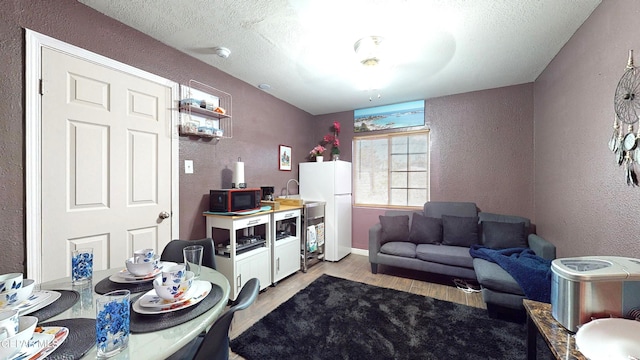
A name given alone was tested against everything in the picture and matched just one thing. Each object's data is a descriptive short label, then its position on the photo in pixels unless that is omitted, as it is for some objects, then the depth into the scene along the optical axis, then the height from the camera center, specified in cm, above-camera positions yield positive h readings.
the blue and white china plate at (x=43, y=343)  63 -48
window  373 +16
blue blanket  189 -79
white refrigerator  367 -26
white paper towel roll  274 +3
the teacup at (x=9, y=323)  63 -41
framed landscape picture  367 +102
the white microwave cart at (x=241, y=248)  233 -75
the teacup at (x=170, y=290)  92 -45
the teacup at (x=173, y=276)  93 -39
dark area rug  171 -126
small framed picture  369 +33
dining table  70 -52
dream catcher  137 +36
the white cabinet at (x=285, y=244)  283 -84
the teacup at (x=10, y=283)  87 -39
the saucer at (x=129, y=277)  115 -50
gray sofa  266 -74
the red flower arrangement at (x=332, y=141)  409 +68
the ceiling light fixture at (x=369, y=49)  203 +117
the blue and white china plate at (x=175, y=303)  88 -50
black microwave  244 -23
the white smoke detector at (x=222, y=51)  225 +123
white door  159 +12
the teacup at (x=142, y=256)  118 -40
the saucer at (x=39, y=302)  87 -49
